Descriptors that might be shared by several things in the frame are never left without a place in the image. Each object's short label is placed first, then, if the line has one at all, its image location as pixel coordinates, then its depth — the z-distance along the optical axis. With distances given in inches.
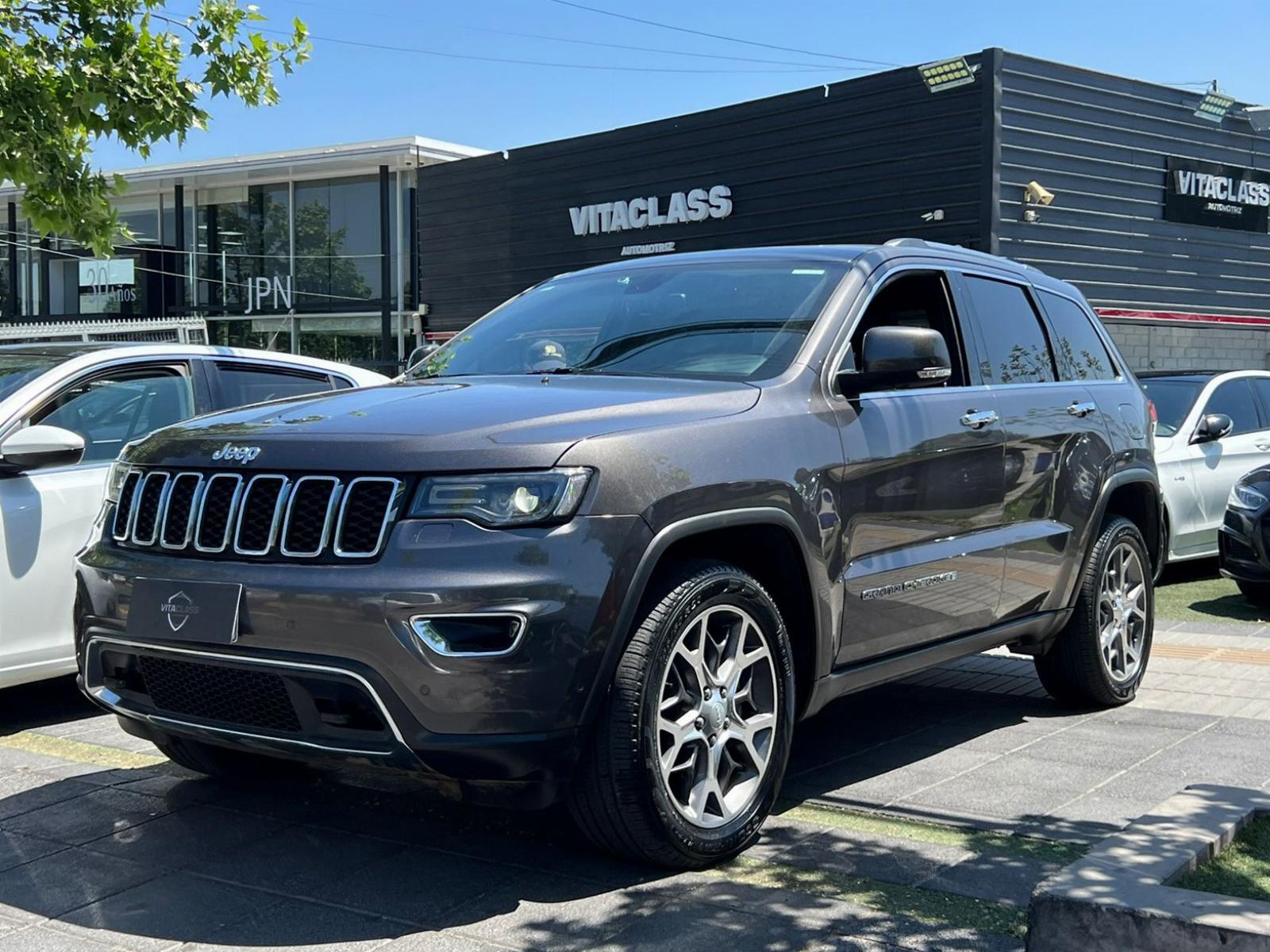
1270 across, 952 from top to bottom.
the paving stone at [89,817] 176.1
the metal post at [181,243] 1285.7
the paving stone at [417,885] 147.1
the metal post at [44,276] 1395.2
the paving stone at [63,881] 149.9
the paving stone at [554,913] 138.8
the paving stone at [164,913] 139.9
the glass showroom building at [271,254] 1175.0
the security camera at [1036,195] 695.7
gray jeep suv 139.9
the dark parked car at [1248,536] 359.3
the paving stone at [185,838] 165.5
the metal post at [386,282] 1167.6
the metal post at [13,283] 1427.2
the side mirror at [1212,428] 413.1
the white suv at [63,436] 229.5
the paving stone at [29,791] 189.2
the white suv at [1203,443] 408.5
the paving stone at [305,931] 137.3
